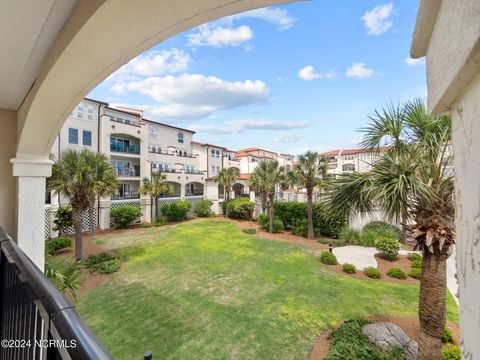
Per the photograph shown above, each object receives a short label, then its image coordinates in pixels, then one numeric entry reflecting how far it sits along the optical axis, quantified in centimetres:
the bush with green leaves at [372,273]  1061
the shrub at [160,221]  2213
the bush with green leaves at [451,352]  549
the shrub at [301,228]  1847
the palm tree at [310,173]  1756
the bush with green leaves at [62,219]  1620
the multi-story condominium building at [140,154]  2003
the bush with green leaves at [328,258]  1214
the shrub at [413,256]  1217
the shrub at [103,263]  1101
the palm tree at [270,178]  1972
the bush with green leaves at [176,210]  2373
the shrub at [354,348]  559
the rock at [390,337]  596
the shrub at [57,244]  1333
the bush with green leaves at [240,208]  2488
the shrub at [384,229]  1492
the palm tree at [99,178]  1242
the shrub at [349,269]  1114
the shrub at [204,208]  2692
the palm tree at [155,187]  2278
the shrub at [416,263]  1123
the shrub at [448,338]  620
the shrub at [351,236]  1588
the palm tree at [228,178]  2719
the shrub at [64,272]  525
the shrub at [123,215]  2044
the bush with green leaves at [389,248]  1271
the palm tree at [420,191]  475
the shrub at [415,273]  1043
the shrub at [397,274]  1050
